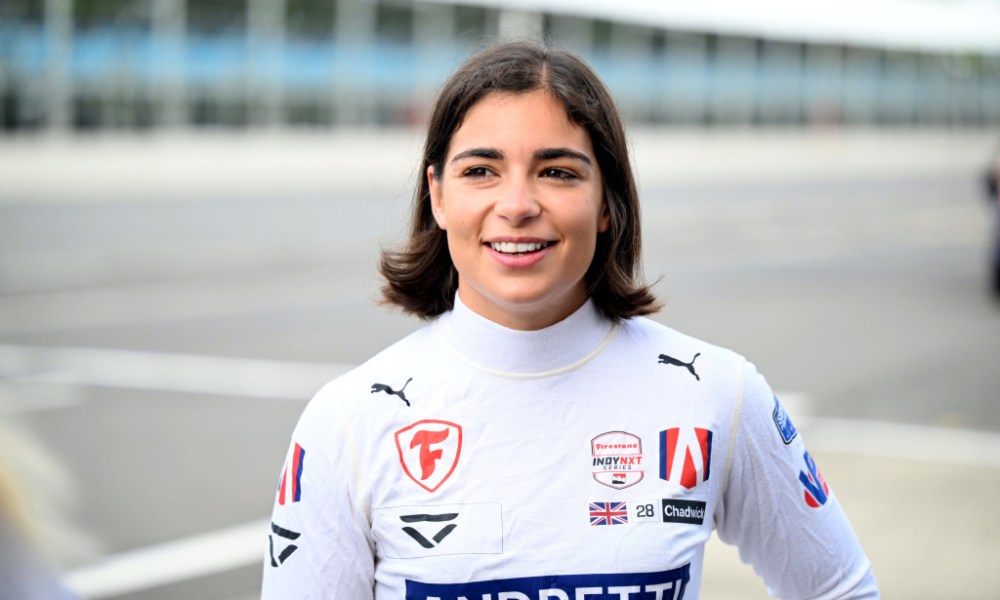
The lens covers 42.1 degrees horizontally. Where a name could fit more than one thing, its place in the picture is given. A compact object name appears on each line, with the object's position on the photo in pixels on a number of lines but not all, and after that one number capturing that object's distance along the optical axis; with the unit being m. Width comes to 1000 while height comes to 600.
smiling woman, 2.22
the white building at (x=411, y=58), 33.00
